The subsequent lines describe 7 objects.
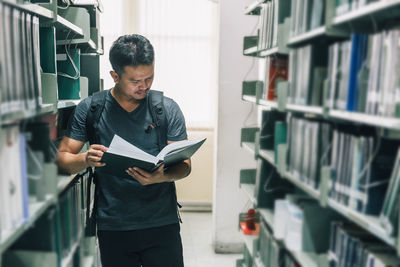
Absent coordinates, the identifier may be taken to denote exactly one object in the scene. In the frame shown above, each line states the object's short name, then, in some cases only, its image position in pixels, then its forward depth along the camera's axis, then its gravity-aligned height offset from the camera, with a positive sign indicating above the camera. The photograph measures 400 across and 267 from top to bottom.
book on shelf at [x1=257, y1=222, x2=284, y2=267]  1.83 -0.87
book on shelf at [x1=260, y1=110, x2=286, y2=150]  2.08 -0.26
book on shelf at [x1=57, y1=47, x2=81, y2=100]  2.22 -0.01
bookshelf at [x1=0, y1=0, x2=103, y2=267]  1.04 -0.25
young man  1.71 -0.45
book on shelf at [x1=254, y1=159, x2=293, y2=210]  2.06 -0.58
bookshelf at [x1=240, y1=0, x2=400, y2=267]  1.16 -0.12
